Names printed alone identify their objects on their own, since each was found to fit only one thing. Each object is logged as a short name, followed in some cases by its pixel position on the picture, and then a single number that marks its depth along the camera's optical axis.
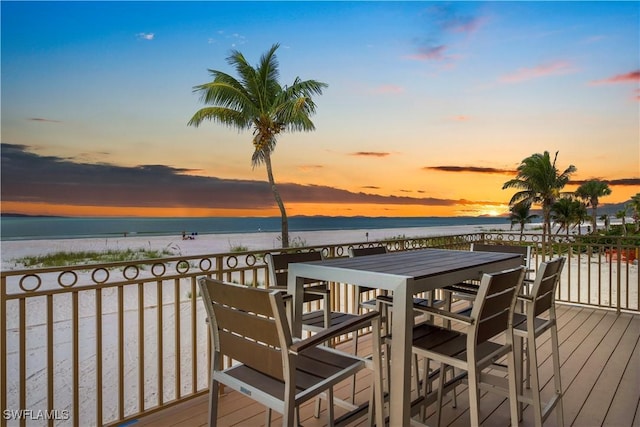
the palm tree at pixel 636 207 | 24.72
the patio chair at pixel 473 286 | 3.04
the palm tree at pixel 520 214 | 30.17
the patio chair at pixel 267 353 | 1.43
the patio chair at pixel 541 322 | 2.11
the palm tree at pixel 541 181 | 26.50
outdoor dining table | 1.89
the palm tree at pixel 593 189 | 32.59
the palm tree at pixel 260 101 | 12.96
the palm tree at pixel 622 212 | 27.53
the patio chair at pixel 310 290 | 2.54
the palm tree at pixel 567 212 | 31.61
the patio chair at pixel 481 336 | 1.75
